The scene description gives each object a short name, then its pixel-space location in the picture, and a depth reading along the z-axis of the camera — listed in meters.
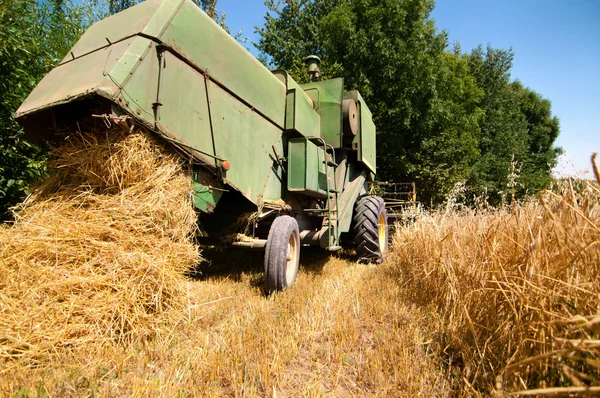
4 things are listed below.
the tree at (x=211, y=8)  18.69
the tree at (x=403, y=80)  14.08
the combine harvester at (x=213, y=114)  2.43
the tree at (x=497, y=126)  20.69
